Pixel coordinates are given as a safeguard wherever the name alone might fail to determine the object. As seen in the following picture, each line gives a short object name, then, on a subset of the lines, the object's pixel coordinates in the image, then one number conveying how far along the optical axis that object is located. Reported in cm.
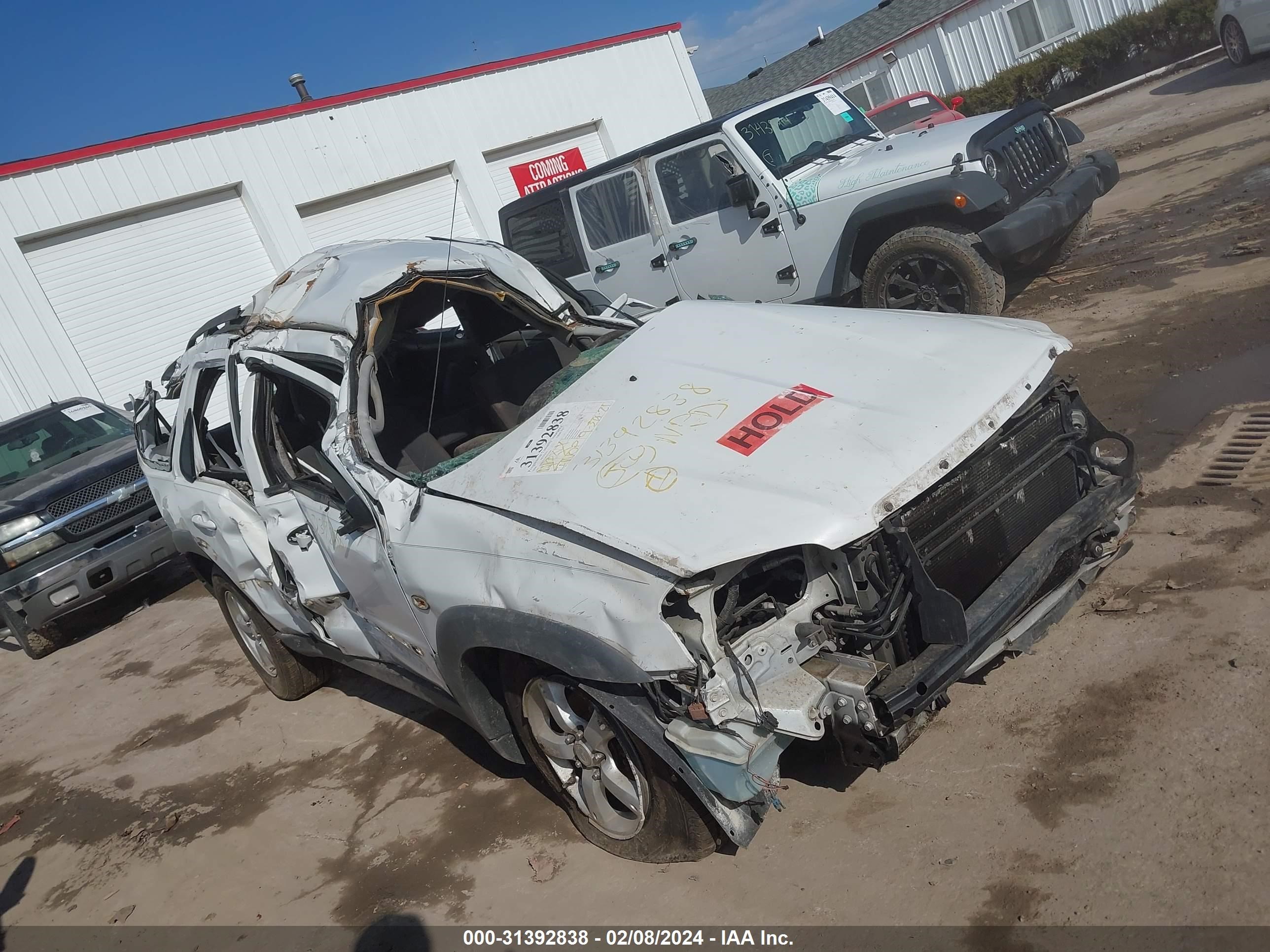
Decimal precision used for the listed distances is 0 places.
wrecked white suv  276
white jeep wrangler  708
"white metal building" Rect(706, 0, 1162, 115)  2530
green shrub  2162
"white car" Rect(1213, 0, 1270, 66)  1470
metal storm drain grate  445
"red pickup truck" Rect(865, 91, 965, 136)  1253
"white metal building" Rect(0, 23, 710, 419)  1189
